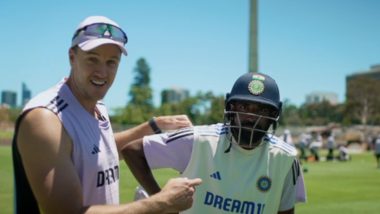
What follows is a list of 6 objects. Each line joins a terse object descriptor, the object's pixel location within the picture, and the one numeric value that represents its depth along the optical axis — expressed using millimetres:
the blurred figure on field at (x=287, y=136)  26438
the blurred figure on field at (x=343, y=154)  33947
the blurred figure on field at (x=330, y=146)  34000
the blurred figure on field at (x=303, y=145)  33719
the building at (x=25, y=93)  139225
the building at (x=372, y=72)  147600
